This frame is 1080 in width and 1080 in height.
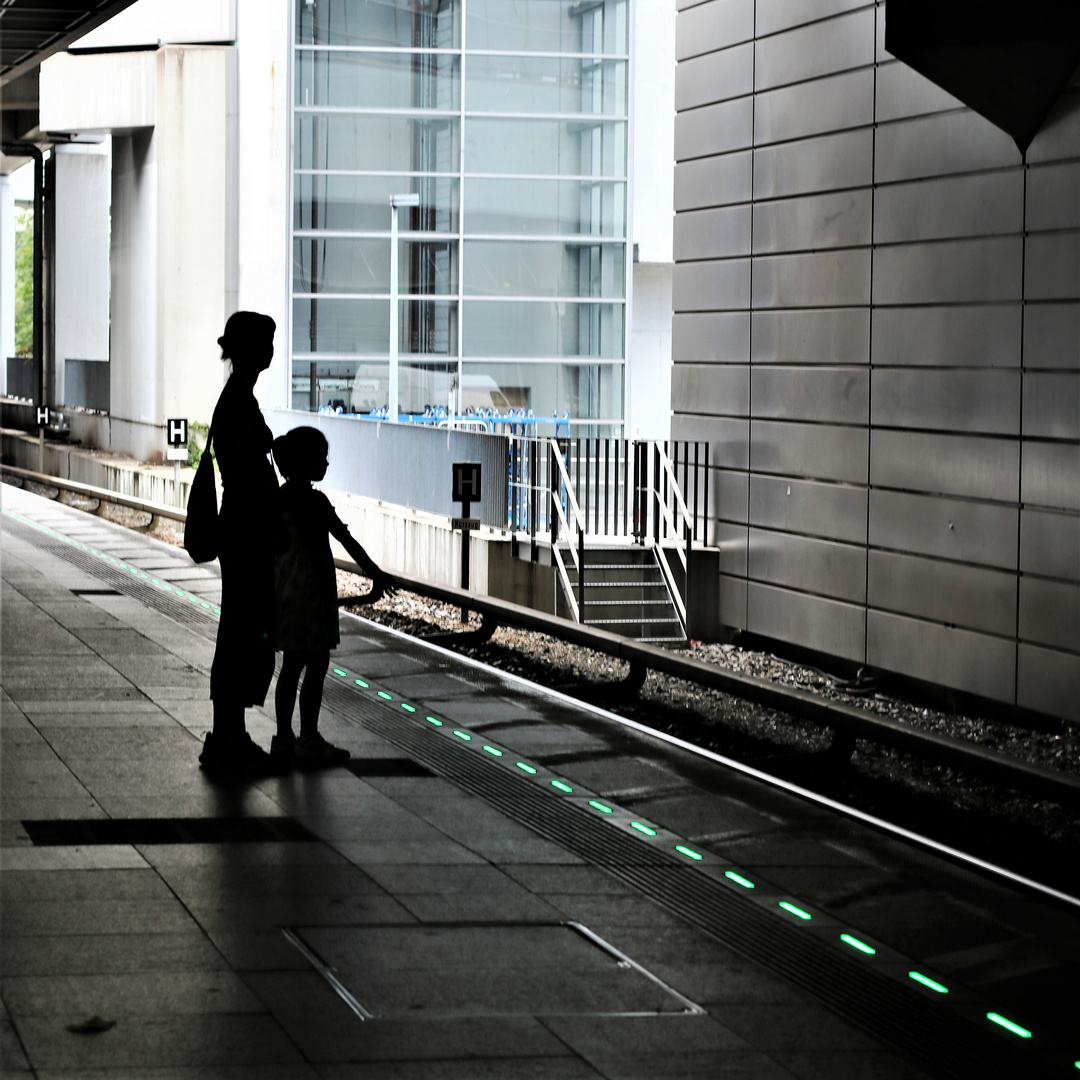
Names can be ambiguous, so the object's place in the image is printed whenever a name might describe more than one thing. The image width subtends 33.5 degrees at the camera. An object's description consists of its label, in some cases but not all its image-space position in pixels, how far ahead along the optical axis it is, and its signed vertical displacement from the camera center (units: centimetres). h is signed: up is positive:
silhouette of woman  782 -50
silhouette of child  812 -79
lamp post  3266 +176
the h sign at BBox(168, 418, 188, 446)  3080 -46
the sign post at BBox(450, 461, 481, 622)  1841 -79
